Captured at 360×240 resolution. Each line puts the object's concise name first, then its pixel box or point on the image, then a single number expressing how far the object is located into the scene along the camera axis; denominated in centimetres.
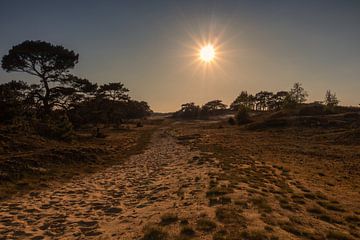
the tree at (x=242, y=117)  6444
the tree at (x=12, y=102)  2738
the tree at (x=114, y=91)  4909
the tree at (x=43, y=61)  3148
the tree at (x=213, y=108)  12769
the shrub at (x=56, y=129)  2676
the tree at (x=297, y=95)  8081
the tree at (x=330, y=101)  7007
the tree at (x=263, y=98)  12796
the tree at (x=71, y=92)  3456
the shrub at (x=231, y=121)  6971
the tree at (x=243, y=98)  10200
